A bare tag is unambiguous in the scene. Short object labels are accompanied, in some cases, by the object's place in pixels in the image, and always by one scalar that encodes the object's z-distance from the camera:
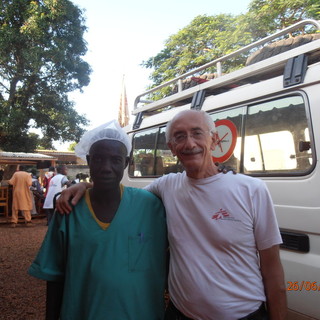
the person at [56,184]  7.35
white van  2.05
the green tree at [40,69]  11.55
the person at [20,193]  8.61
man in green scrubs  1.21
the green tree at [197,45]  11.12
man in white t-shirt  1.20
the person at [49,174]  9.39
